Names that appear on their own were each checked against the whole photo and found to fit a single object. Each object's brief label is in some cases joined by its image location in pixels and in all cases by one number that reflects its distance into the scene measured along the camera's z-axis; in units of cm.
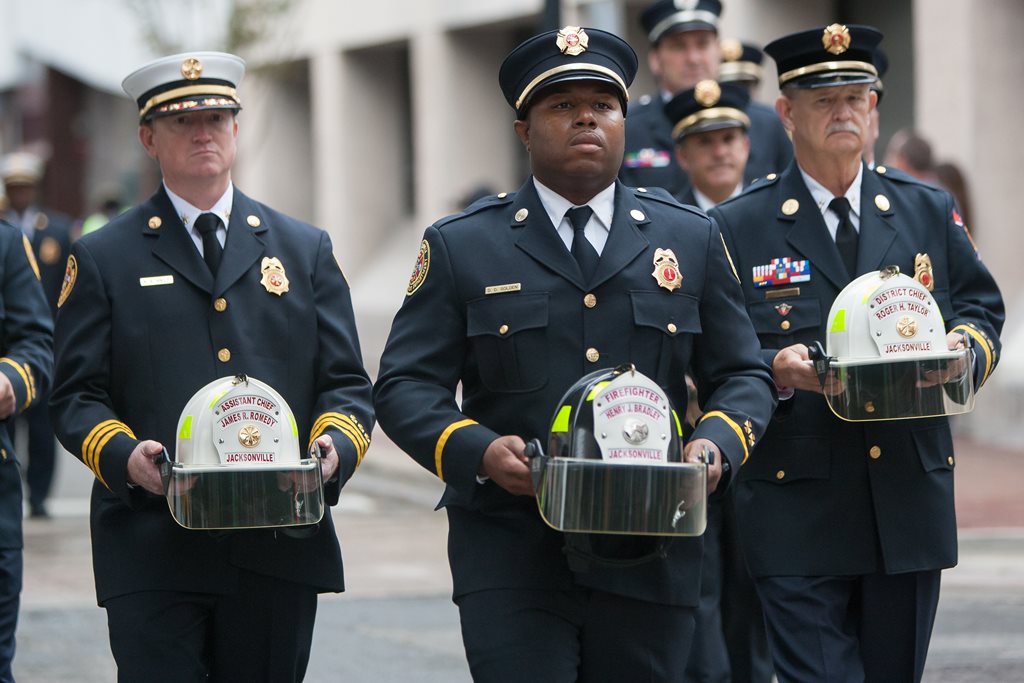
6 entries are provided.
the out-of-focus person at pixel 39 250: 2650
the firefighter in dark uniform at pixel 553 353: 906
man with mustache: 1120
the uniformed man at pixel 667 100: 1603
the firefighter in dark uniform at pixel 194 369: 1024
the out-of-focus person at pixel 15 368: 1171
